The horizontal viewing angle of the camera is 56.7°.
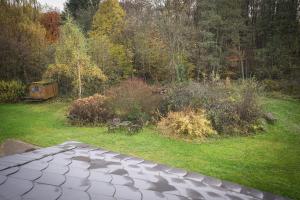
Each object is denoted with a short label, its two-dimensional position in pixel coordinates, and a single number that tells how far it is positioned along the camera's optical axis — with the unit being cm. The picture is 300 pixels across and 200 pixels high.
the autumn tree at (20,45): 2073
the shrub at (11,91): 1941
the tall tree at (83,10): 2908
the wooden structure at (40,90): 1909
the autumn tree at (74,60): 1688
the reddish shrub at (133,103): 1302
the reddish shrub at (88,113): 1308
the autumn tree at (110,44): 1972
